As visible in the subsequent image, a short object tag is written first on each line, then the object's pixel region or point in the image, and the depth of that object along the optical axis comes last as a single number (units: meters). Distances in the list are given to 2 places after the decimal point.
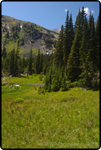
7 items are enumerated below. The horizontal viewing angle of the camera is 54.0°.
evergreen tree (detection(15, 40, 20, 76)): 68.06
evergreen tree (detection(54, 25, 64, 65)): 42.00
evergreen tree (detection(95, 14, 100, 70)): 25.39
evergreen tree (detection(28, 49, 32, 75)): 76.70
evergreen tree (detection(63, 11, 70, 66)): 35.66
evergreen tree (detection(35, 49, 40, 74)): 77.26
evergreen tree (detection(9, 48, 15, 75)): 68.62
